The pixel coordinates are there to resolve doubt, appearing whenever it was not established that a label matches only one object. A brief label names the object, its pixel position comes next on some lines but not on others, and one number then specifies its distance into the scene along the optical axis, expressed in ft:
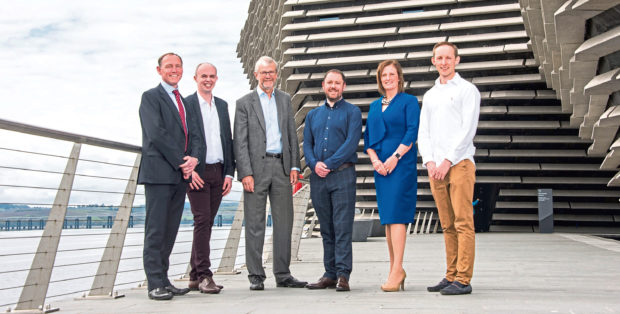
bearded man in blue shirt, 18.34
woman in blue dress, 17.54
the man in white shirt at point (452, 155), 16.40
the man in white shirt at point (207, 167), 18.11
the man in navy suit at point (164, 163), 16.35
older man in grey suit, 18.74
